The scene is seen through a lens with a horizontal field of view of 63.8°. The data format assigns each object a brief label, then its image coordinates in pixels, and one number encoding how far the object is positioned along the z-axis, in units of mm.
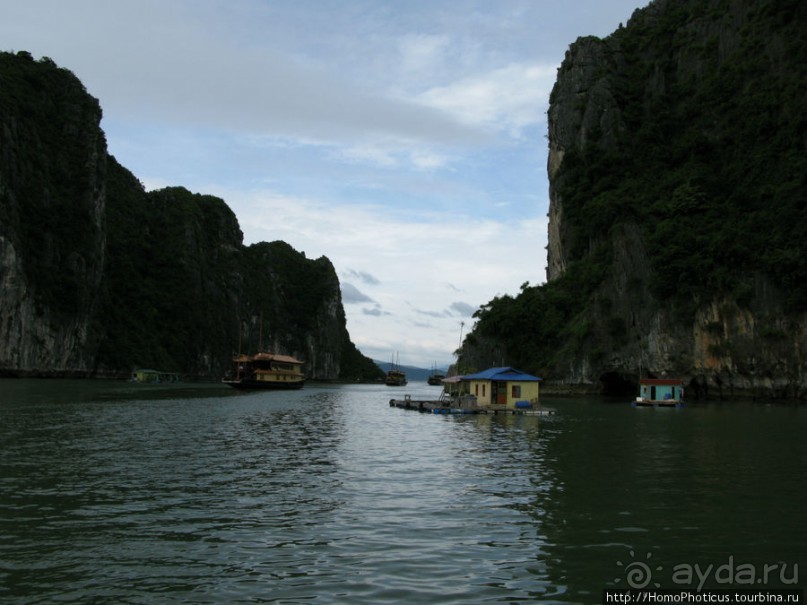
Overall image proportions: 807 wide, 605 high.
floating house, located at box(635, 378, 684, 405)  64375
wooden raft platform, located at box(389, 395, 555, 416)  49906
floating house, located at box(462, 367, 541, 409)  54438
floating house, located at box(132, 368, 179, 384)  116625
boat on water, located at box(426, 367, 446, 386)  182988
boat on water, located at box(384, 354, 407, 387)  171375
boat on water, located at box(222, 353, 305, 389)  98938
